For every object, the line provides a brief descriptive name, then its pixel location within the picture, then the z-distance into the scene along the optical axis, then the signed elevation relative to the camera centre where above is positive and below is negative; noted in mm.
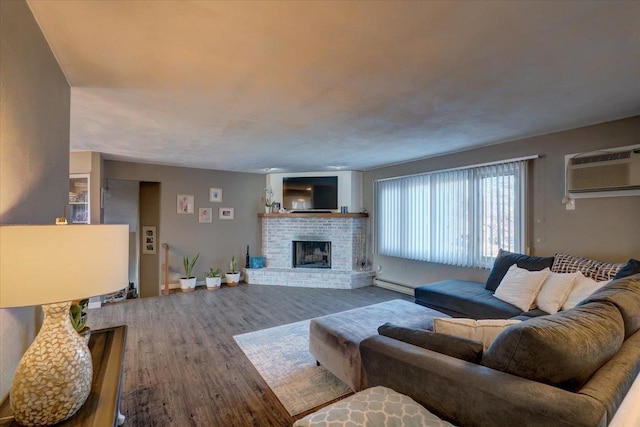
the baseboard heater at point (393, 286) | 5036 -1269
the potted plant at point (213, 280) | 5418 -1191
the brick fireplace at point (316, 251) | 5594 -703
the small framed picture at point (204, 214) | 5703 +64
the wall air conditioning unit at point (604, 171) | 2699 +469
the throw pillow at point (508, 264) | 3090 -518
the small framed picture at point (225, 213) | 5938 +89
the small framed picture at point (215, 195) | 5824 +461
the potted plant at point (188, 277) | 5262 -1135
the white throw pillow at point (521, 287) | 2775 -706
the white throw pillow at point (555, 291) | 2594 -685
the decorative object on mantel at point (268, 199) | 6320 +409
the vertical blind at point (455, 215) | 3678 +48
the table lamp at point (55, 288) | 809 -218
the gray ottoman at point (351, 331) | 2133 -930
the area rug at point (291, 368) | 2170 -1357
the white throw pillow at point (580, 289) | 2477 -629
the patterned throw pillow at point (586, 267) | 2594 -472
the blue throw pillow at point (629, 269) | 2342 -427
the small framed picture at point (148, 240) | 5893 -477
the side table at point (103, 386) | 979 -703
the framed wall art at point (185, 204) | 5488 +258
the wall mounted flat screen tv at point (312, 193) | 6000 +516
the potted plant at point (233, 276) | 5684 -1167
